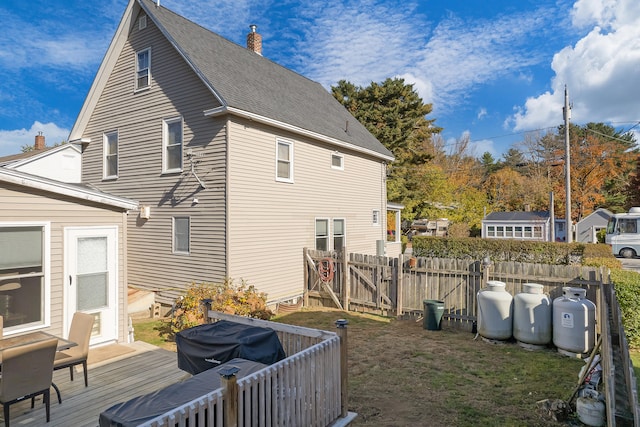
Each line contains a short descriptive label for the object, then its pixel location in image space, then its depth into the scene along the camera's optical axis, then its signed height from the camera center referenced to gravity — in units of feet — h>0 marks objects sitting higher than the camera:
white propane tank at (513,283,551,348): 25.11 -6.81
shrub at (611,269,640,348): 24.77 -5.79
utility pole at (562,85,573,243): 64.28 +13.28
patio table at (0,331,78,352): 15.85 -5.43
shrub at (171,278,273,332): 27.53 -6.59
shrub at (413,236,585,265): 65.05 -5.75
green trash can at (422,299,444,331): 30.14 -7.78
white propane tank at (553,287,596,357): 23.54 -6.85
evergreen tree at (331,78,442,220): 107.96 +27.87
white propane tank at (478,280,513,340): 26.40 -6.75
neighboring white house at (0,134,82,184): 46.06 +7.46
